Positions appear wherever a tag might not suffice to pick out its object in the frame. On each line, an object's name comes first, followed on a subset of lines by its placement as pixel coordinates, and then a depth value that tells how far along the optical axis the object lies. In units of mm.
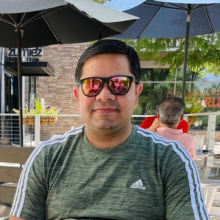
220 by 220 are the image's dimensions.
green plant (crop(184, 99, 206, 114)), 4727
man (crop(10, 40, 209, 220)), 1114
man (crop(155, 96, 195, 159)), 2537
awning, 8023
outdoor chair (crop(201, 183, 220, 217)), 2104
